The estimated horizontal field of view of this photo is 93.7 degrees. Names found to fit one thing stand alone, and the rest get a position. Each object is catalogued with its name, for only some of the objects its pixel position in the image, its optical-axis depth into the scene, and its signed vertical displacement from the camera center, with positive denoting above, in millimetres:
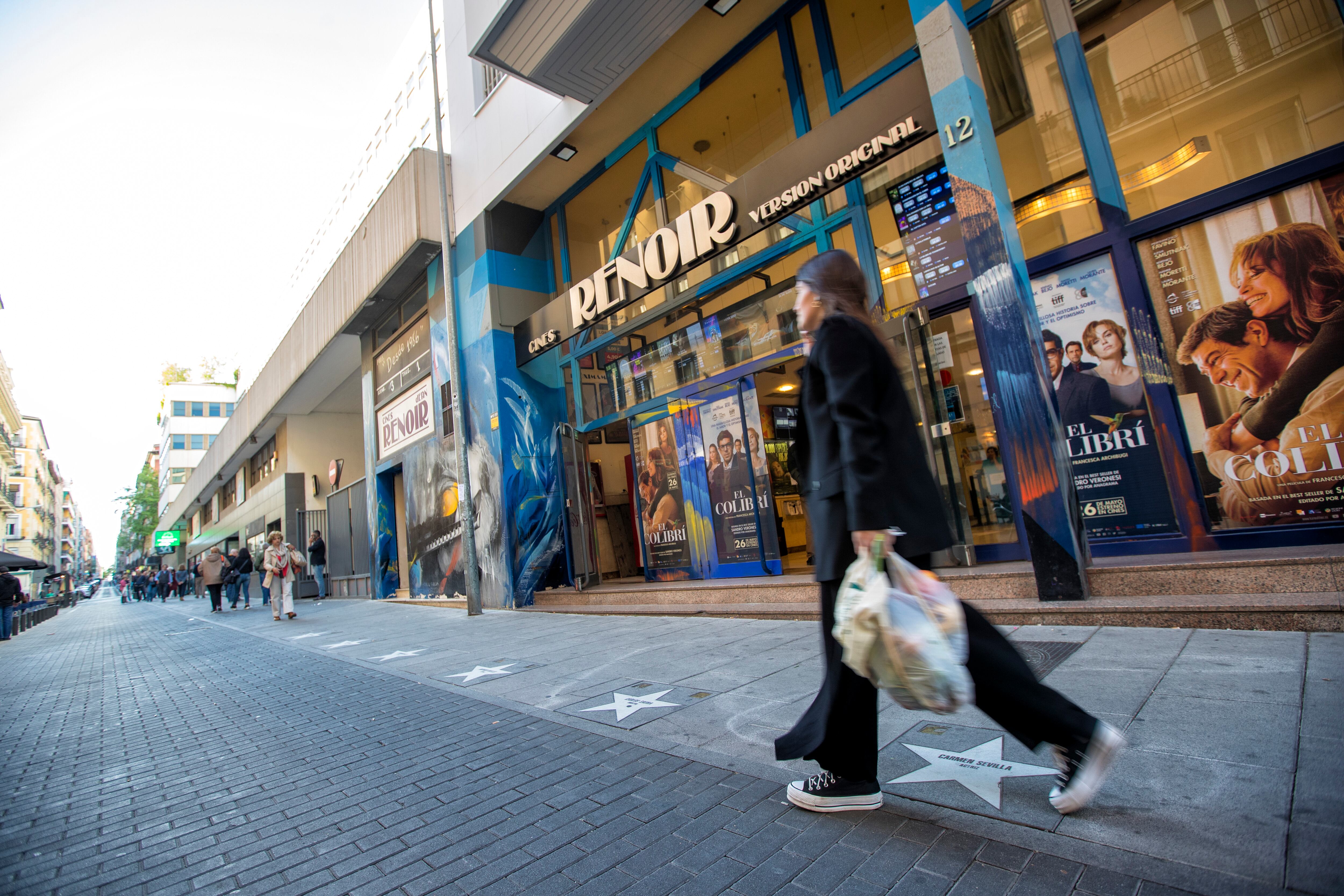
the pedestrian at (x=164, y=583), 37625 +979
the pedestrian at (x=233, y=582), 18016 +255
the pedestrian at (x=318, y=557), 18094 +630
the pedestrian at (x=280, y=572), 12641 +244
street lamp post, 10320 +2236
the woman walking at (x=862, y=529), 1871 -81
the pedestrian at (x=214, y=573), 17219 +546
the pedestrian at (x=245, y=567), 17562 +602
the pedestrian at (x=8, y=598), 14109 +500
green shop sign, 49750 +4626
